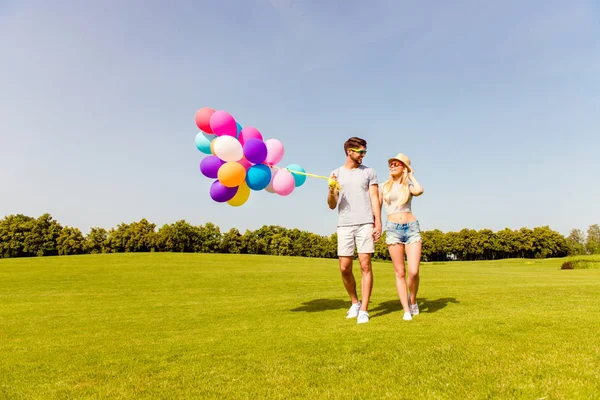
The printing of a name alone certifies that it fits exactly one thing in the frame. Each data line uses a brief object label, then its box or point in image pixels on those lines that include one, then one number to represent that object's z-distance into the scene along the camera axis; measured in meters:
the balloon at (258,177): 7.02
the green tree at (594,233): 130.25
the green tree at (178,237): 82.56
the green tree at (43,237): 74.31
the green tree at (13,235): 72.94
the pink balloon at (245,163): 7.13
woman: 6.19
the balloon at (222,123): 7.03
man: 6.16
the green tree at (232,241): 91.26
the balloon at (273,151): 7.42
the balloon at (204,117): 7.19
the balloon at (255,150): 6.91
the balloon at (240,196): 7.54
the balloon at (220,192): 7.23
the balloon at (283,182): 7.18
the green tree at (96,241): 80.31
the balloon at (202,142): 7.51
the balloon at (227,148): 6.82
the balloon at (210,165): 7.18
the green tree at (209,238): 87.62
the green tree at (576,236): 134.62
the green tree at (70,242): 76.06
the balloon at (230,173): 6.78
